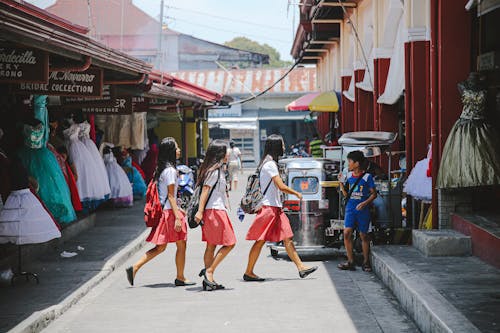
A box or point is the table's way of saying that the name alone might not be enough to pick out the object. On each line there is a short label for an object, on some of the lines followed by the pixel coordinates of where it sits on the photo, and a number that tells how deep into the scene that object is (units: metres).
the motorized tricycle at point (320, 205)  13.05
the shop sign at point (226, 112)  50.06
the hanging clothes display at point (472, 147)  11.29
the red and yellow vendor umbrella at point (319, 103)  25.73
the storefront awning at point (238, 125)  49.50
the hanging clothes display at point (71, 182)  14.92
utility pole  37.91
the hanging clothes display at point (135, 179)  22.39
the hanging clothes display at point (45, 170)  12.79
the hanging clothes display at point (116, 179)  19.84
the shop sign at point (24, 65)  9.85
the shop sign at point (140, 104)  20.43
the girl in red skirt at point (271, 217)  10.86
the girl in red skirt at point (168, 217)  10.56
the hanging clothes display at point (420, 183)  13.05
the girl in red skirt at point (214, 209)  10.49
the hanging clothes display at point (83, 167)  16.30
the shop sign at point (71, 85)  12.02
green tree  109.38
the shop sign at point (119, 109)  17.30
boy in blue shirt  11.86
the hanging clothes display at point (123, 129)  22.22
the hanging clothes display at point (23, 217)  10.21
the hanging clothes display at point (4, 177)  10.64
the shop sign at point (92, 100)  15.66
